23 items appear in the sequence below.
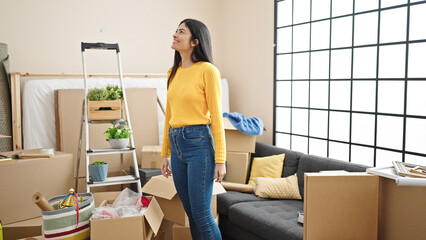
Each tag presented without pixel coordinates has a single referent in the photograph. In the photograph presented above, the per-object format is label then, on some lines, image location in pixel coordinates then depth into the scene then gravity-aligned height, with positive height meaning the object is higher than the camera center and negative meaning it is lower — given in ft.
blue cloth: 11.76 -0.71
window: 9.00 +0.56
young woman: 6.59 -0.42
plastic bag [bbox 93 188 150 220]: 7.58 -2.18
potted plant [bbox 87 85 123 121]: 10.22 -0.12
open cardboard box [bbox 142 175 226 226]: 8.99 -2.15
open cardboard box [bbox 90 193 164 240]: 7.23 -2.36
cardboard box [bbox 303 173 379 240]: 6.48 -1.73
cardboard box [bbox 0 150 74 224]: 9.04 -1.98
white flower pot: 10.31 -1.12
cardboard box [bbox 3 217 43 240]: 8.95 -2.95
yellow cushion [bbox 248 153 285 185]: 11.20 -1.91
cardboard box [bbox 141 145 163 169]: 11.69 -1.72
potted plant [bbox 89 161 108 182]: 9.90 -1.78
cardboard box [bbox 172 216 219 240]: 9.07 -3.02
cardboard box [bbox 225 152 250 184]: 11.80 -1.98
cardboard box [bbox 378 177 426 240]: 6.16 -1.76
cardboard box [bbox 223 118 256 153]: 11.91 -1.23
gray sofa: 8.44 -2.59
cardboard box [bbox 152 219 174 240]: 9.45 -3.06
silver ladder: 9.97 -1.28
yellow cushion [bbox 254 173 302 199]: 10.30 -2.29
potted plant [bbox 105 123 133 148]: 10.32 -0.95
